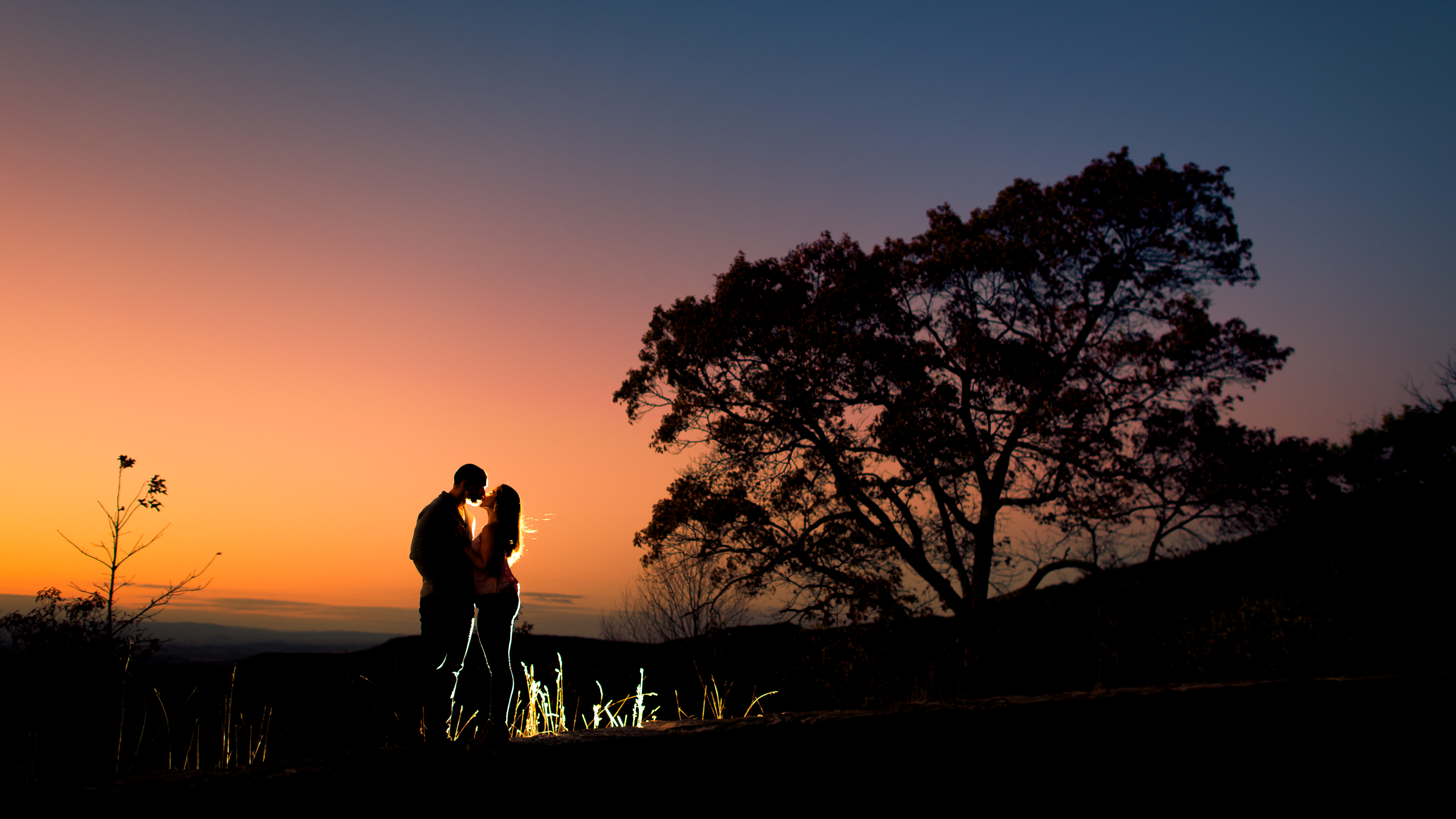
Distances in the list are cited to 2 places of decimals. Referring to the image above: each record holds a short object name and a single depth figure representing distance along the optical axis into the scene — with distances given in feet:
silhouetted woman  14.15
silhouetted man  13.26
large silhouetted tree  37.86
